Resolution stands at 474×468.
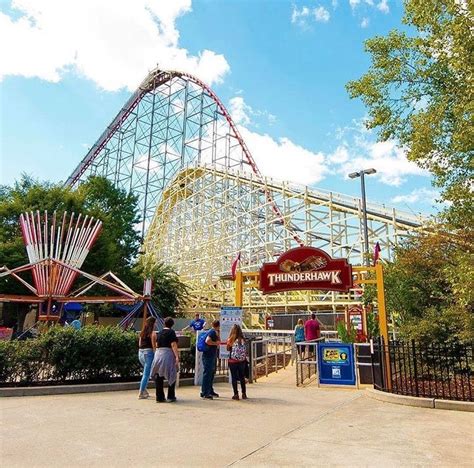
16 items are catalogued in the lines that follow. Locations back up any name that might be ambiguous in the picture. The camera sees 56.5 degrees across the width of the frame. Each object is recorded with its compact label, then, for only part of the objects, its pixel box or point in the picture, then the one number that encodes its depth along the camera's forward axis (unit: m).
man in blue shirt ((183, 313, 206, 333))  12.23
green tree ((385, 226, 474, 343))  8.88
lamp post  16.83
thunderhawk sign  9.85
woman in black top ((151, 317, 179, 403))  7.05
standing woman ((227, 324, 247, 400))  7.47
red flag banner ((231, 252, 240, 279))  11.11
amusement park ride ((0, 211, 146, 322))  15.04
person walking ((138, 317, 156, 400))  7.40
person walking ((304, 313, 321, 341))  11.12
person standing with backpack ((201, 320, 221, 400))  7.48
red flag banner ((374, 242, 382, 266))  10.11
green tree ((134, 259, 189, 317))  26.03
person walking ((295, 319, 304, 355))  11.79
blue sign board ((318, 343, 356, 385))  8.89
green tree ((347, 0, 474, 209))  6.12
